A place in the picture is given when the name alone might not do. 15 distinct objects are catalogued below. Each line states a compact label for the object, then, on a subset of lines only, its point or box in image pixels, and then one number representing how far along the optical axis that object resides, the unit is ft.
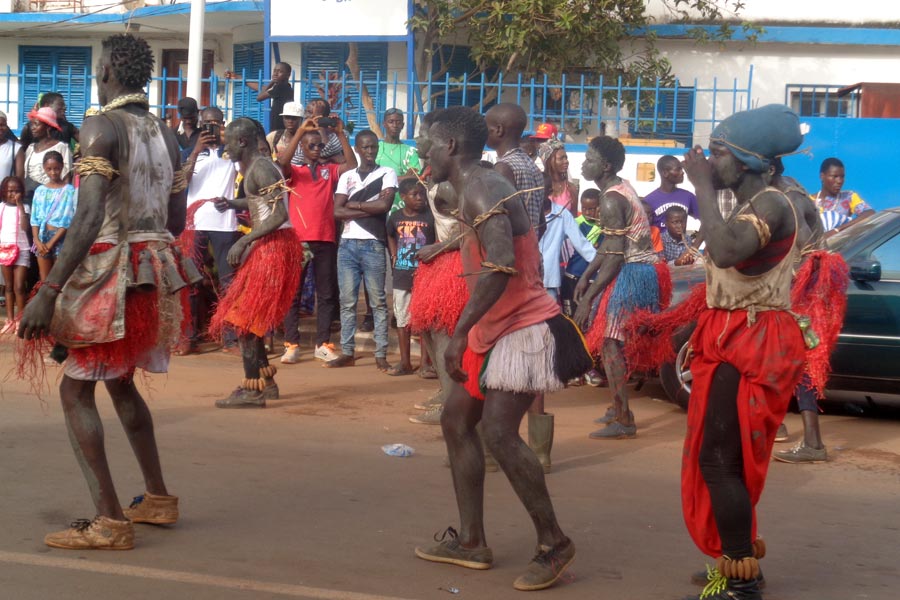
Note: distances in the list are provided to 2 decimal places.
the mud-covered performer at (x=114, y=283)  15.48
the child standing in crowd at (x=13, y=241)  37.04
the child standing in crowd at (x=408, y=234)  31.94
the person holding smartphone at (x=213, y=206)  34.81
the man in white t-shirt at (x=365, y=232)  33.55
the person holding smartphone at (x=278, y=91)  42.83
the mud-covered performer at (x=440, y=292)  22.86
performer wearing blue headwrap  14.39
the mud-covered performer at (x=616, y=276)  24.84
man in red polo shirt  34.42
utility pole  42.80
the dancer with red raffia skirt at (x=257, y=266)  26.94
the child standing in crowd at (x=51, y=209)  36.19
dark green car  27.32
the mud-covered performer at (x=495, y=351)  15.24
